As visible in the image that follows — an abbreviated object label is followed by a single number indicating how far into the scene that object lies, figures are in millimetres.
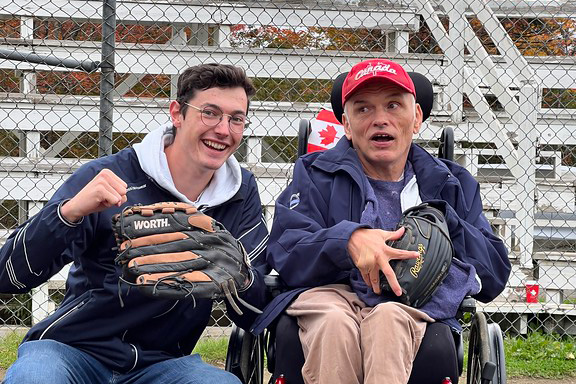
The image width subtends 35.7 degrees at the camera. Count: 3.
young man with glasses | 2689
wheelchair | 2838
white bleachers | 6605
